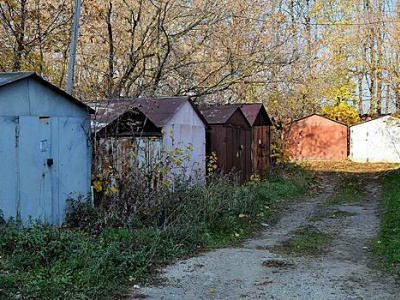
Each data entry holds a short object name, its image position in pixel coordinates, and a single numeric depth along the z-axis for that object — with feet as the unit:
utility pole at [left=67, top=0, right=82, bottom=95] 35.53
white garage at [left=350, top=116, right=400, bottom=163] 86.69
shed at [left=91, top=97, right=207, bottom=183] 31.32
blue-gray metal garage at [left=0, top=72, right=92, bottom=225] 23.12
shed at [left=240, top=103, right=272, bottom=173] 55.98
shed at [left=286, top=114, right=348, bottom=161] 94.32
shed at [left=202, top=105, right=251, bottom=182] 46.01
